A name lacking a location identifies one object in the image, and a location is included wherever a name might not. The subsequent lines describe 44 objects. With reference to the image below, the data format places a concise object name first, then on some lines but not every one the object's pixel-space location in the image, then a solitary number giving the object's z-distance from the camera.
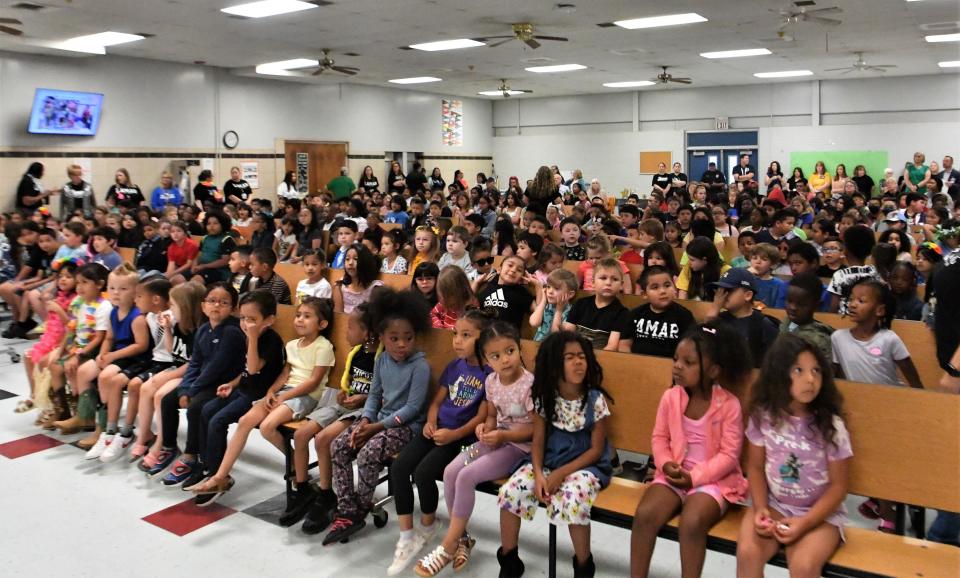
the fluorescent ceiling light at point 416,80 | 15.63
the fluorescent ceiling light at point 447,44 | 11.26
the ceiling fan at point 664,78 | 13.80
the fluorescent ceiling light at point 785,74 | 15.30
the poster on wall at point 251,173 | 14.67
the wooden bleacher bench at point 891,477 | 2.31
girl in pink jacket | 2.53
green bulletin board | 16.25
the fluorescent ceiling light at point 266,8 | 8.62
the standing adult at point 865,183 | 15.00
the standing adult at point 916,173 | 14.23
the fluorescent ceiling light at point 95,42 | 10.66
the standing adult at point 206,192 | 12.88
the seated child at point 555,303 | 4.16
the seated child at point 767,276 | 4.45
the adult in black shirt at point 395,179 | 15.45
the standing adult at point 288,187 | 14.84
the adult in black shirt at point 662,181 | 14.95
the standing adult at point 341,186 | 15.60
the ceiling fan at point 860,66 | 12.81
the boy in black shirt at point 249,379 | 3.77
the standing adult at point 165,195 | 12.82
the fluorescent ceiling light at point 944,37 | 11.02
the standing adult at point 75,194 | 11.59
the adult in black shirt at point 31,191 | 11.24
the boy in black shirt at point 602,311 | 3.82
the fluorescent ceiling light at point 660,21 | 9.53
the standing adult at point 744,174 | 14.50
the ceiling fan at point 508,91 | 16.18
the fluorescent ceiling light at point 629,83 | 16.73
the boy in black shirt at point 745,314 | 3.42
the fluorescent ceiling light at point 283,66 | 13.14
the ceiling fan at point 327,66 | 11.67
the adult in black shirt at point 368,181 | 16.22
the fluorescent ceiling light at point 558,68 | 14.09
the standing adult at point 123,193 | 12.02
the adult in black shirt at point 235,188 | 13.66
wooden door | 15.68
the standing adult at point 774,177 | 14.38
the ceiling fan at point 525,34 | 9.61
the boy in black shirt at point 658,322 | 3.50
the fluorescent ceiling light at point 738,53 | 12.37
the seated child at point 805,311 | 3.36
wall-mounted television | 11.44
